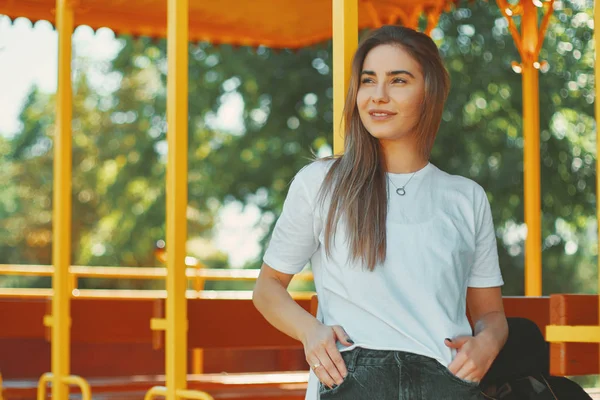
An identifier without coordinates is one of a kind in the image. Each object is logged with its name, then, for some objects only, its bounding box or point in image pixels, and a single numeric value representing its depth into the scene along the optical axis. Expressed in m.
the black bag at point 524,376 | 2.37
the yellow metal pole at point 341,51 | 2.85
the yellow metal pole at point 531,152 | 6.29
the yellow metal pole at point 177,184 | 4.15
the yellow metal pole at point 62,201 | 5.28
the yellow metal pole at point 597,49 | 2.60
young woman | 2.17
